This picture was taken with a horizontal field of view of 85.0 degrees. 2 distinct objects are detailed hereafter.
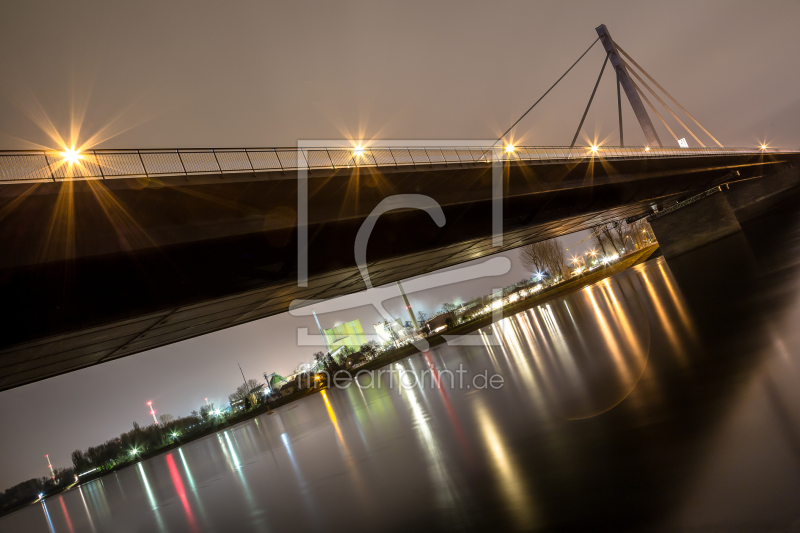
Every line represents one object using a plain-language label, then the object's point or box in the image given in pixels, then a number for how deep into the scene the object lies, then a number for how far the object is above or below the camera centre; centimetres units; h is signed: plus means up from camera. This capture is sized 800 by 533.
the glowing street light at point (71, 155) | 1296 +815
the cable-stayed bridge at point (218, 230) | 1298 +492
